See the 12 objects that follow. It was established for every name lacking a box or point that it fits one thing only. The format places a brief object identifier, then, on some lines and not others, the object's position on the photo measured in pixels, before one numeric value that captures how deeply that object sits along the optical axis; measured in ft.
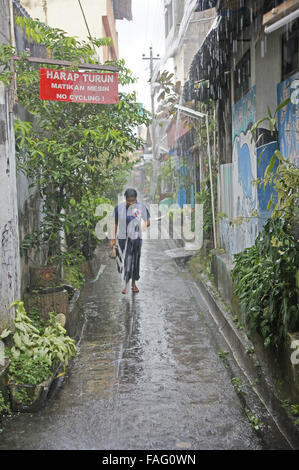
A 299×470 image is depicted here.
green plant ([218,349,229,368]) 19.23
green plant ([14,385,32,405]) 14.80
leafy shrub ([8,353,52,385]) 15.20
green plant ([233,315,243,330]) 20.79
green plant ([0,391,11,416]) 14.44
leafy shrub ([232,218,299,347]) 14.17
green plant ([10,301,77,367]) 16.37
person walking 29.78
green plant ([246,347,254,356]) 17.89
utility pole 107.04
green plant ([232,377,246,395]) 16.12
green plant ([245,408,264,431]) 13.71
